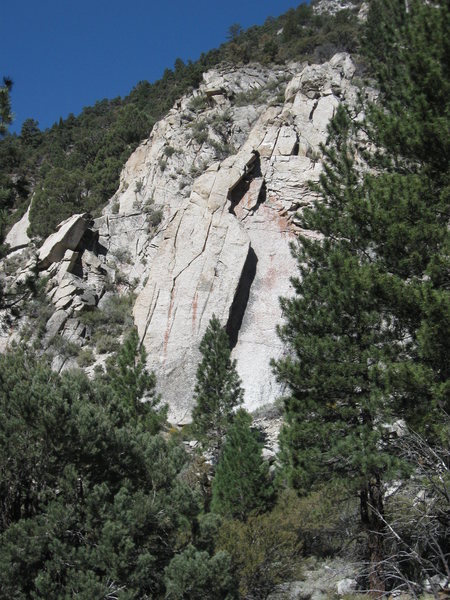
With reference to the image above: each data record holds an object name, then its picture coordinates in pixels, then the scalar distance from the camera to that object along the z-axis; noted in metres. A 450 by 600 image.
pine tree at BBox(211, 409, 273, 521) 14.74
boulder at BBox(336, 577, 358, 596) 10.80
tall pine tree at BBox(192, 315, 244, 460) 19.80
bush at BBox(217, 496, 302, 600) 11.58
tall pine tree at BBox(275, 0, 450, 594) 8.52
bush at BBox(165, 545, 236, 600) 7.68
